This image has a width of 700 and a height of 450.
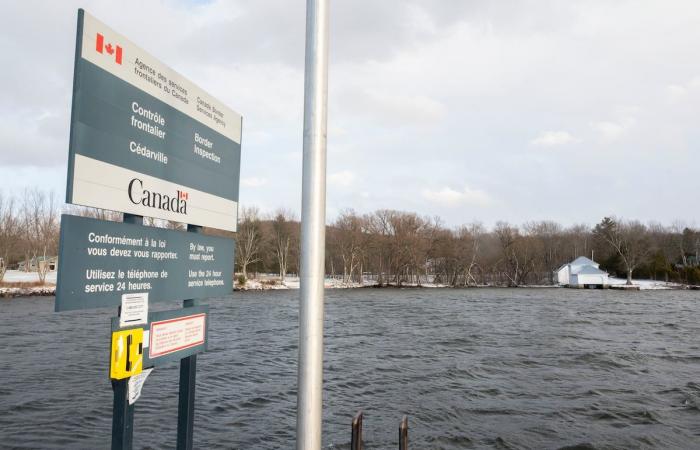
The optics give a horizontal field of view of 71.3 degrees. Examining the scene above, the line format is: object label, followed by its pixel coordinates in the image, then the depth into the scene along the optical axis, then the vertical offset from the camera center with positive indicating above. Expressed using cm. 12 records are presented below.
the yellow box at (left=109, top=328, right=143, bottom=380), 402 -71
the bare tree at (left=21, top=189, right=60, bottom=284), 7144 +501
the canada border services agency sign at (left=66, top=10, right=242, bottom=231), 385 +125
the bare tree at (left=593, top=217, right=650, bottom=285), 10469 +828
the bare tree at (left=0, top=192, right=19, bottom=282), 6013 +434
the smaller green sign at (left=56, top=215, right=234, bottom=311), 372 +5
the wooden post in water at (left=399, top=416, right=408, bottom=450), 535 -174
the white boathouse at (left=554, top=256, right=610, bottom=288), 9756 +12
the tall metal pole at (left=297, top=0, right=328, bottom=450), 383 +12
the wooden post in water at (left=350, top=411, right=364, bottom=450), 496 -162
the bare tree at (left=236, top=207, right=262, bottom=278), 7896 +569
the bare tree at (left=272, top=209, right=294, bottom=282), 8759 +624
